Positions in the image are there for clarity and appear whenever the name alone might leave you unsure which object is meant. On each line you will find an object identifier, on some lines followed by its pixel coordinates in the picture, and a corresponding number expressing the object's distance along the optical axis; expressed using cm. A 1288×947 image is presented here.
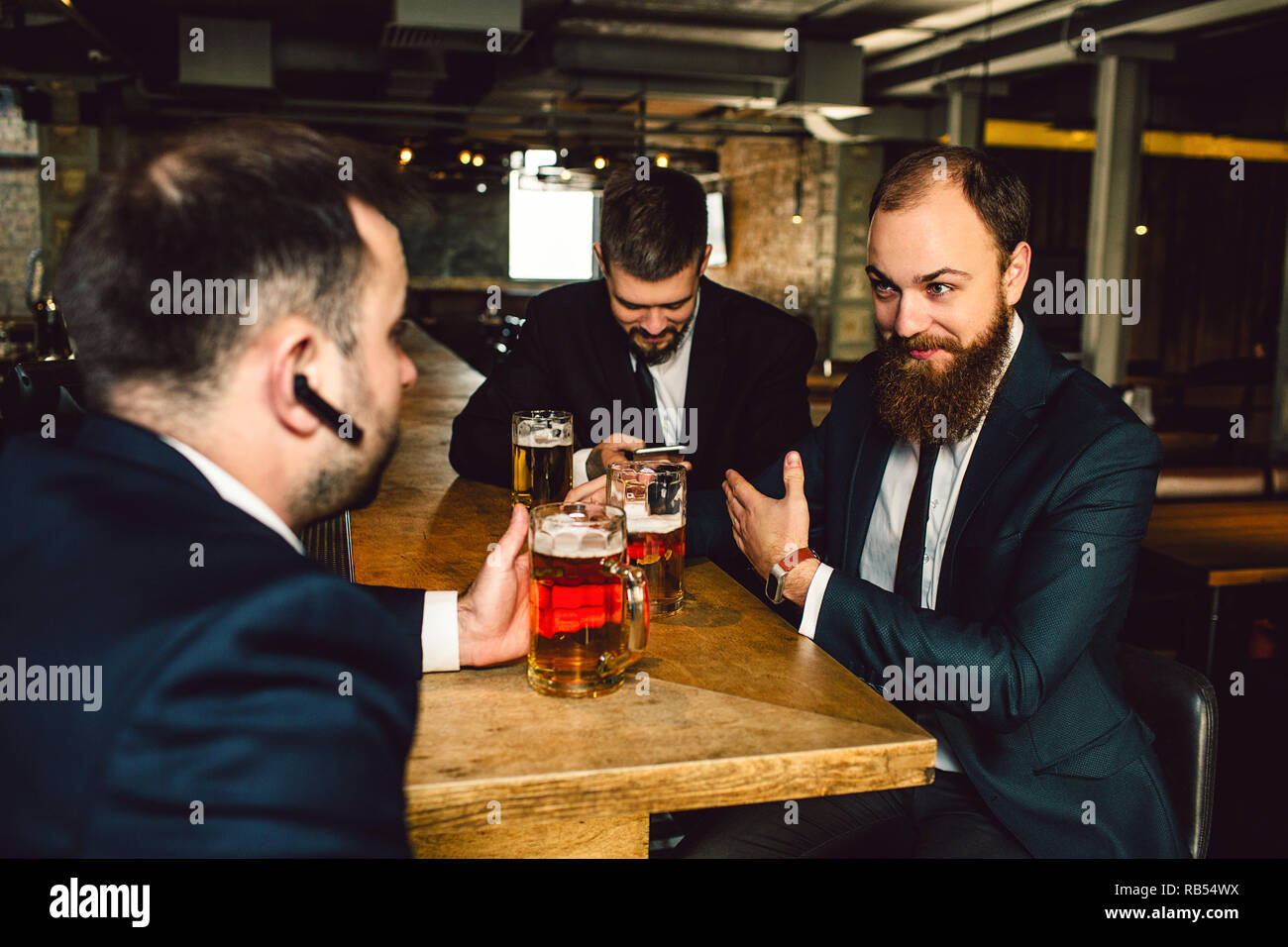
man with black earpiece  63
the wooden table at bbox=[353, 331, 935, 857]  97
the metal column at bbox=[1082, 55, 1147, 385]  657
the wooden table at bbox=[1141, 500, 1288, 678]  291
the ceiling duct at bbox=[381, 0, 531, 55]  513
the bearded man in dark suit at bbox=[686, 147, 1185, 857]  145
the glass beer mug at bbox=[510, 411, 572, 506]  185
